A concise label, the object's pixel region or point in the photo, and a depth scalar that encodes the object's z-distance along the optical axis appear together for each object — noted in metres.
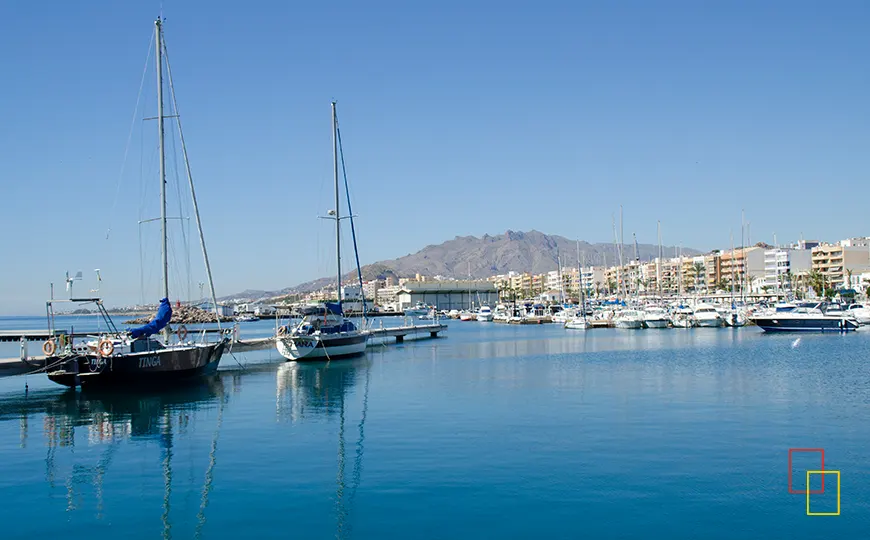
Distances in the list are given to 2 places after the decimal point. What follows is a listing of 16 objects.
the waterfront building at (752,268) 189.25
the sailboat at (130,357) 35.53
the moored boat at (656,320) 98.62
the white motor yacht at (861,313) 94.88
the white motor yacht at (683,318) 99.19
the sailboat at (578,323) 104.88
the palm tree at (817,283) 149.12
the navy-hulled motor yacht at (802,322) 82.25
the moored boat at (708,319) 98.75
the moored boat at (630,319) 99.00
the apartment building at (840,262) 175.25
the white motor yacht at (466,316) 177.75
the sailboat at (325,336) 54.19
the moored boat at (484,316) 164.25
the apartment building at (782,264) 179.38
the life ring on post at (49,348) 35.88
